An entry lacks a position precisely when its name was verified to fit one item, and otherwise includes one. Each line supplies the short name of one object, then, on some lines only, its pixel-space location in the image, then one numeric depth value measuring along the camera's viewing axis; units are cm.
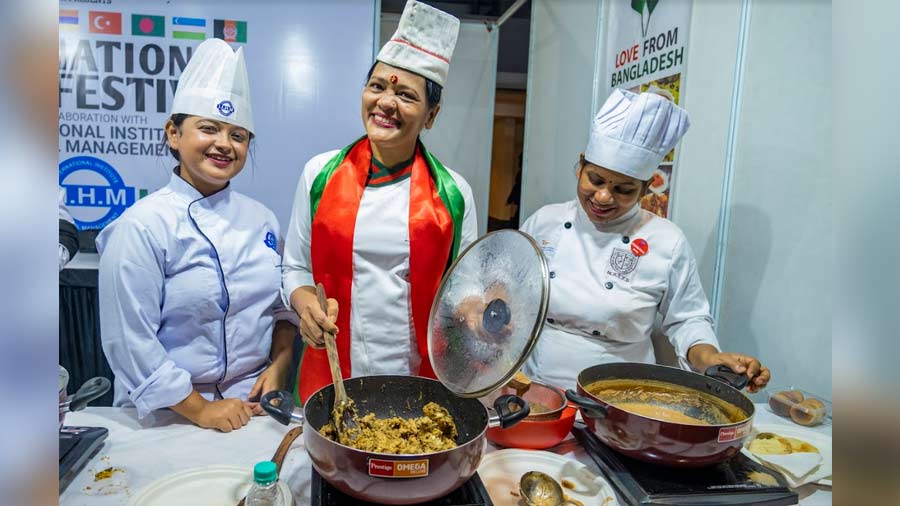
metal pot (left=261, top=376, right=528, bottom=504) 83
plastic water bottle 79
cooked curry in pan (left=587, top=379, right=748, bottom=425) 125
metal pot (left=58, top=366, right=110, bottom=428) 93
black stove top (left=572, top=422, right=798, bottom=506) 98
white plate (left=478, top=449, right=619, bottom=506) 103
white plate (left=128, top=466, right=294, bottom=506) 94
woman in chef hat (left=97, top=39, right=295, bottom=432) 146
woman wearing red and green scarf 158
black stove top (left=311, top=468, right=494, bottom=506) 91
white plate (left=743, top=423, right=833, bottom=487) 109
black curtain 280
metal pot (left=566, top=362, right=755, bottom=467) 98
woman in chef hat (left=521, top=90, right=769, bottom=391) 178
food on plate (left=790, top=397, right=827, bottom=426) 139
